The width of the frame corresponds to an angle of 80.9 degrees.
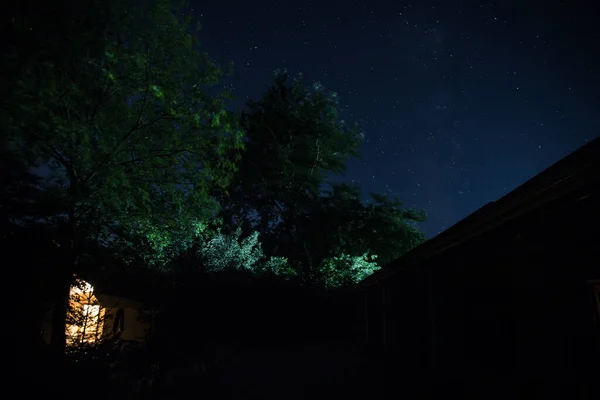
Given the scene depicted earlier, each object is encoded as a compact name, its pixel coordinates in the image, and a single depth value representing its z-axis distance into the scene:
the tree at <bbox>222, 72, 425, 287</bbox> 24.38
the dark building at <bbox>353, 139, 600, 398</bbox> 3.72
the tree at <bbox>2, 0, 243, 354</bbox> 6.91
